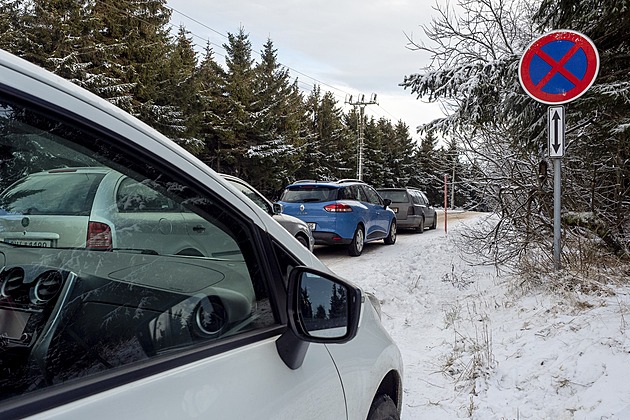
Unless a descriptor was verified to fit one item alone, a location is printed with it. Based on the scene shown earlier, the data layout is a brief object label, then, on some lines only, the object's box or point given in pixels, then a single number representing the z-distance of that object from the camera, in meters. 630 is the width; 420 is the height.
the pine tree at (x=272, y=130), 30.52
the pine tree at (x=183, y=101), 22.16
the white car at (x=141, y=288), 0.95
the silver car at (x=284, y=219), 8.05
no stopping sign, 4.47
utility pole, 43.48
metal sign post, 4.68
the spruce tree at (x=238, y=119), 29.17
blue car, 9.87
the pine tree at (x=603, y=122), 4.97
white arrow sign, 4.68
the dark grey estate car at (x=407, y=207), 15.95
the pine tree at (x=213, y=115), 27.56
